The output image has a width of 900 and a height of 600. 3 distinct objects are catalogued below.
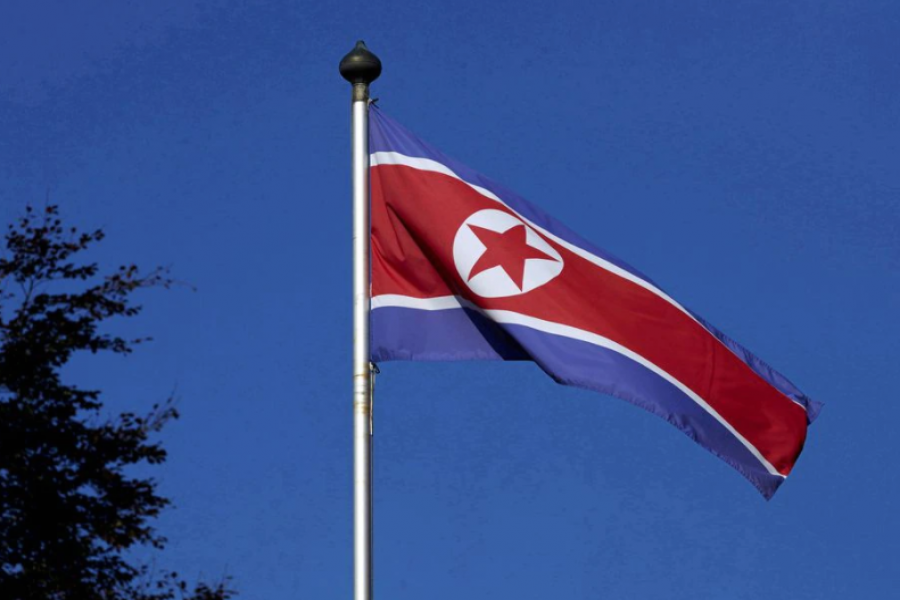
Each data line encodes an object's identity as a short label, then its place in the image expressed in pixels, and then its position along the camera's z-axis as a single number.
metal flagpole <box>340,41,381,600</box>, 15.17
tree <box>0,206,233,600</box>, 16.02
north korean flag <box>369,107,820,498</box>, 16.83
